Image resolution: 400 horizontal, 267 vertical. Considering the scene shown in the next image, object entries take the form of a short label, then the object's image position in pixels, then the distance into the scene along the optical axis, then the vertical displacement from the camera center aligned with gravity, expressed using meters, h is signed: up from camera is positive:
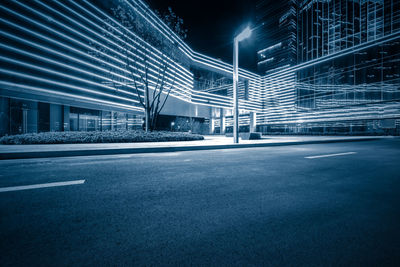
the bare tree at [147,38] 14.44 +8.31
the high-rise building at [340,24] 31.22 +23.09
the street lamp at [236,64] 11.16 +4.64
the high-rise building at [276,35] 56.22 +35.73
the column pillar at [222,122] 42.97 +2.63
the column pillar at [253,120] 43.72 +3.28
